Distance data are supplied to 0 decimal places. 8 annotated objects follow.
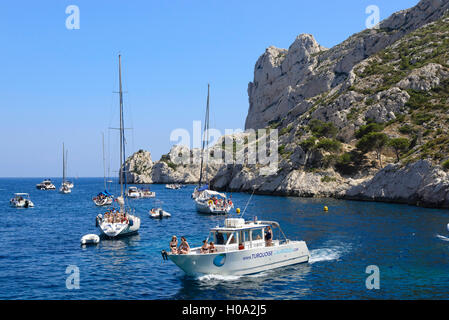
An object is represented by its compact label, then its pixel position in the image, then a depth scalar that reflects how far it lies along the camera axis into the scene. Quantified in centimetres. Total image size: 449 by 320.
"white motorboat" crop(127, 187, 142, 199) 11395
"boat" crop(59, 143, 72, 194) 13450
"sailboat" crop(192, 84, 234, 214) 6594
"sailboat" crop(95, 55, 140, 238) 4219
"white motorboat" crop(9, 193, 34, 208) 8156
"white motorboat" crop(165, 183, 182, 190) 16015
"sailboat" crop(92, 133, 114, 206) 8519
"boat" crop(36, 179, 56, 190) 16805
